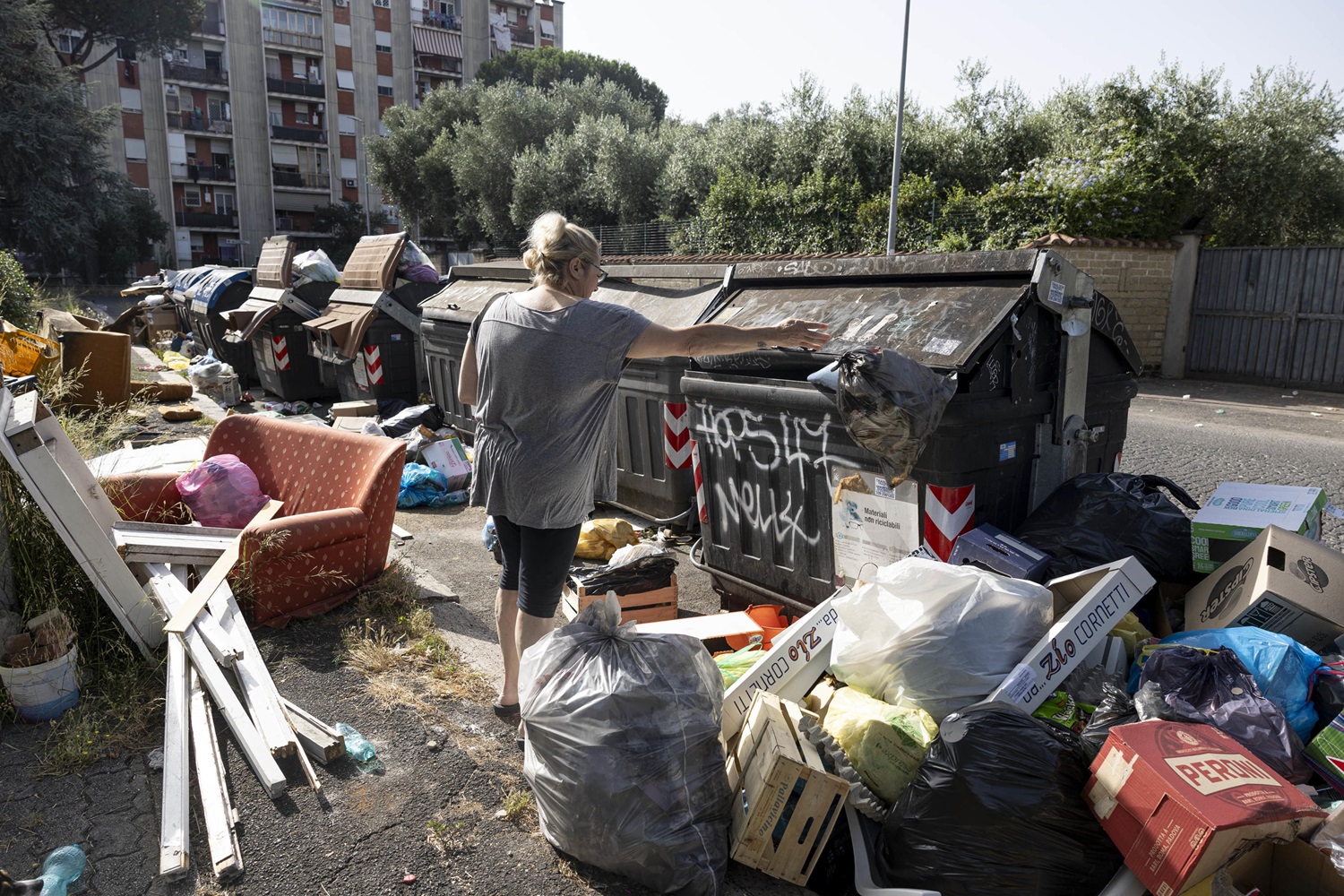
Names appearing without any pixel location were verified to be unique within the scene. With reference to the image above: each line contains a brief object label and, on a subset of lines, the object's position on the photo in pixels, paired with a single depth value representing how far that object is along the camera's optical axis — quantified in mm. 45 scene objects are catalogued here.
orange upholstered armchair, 3717
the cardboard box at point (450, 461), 6461
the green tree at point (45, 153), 25234
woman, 2666
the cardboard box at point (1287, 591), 2678
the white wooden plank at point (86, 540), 3232
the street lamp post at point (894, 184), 14555
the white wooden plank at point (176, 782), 2273
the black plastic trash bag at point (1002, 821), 2035
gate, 11906
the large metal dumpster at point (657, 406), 5215
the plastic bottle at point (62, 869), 2178
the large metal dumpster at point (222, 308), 11836
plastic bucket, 2965
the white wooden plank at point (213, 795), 2287
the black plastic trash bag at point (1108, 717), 2338
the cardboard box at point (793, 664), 2699
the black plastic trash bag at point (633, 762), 2195
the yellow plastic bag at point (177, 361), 12535
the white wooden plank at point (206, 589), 3332
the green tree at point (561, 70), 47219
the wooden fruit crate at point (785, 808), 2184
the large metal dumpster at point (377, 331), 8742
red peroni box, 1878
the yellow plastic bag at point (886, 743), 2369
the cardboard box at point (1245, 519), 3076
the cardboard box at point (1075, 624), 2469
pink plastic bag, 4352
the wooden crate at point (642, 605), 3861
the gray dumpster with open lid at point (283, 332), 10133
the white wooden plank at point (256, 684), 2760
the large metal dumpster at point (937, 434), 3135
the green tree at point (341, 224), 45750
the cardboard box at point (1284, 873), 1907
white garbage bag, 2531
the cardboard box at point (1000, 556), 3018
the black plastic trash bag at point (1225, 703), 2242
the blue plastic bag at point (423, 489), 6230
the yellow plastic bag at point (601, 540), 4977
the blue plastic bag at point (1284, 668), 2387
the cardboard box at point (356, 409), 7922
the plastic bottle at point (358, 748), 2812
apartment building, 43312
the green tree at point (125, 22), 34688
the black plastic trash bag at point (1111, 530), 3080
